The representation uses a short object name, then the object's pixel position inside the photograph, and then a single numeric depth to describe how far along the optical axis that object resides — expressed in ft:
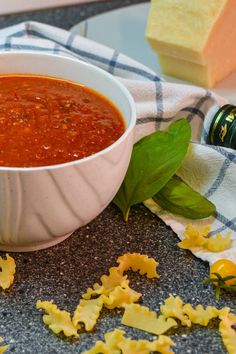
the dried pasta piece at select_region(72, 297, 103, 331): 2.16
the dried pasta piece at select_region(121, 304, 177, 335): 2.16
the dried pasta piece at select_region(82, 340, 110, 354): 2.08
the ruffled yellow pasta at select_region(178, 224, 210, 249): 2.40
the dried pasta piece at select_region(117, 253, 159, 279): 2.32
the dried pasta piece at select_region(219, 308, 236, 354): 2.12
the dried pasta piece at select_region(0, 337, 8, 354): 2.09
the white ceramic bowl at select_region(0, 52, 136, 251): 2.17
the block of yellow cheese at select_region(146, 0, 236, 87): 2.89
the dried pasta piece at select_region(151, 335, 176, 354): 2.08
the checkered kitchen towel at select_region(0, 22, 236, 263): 2.55
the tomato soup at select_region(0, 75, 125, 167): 2.25
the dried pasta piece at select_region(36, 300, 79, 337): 2.14
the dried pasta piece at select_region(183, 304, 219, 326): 2.19
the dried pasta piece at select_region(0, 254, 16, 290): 2.27
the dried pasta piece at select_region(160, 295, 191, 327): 2.19
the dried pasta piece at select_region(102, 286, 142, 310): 2.21
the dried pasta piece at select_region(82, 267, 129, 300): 2.26
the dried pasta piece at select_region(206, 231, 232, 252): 2.39
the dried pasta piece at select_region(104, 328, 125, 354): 2.10
